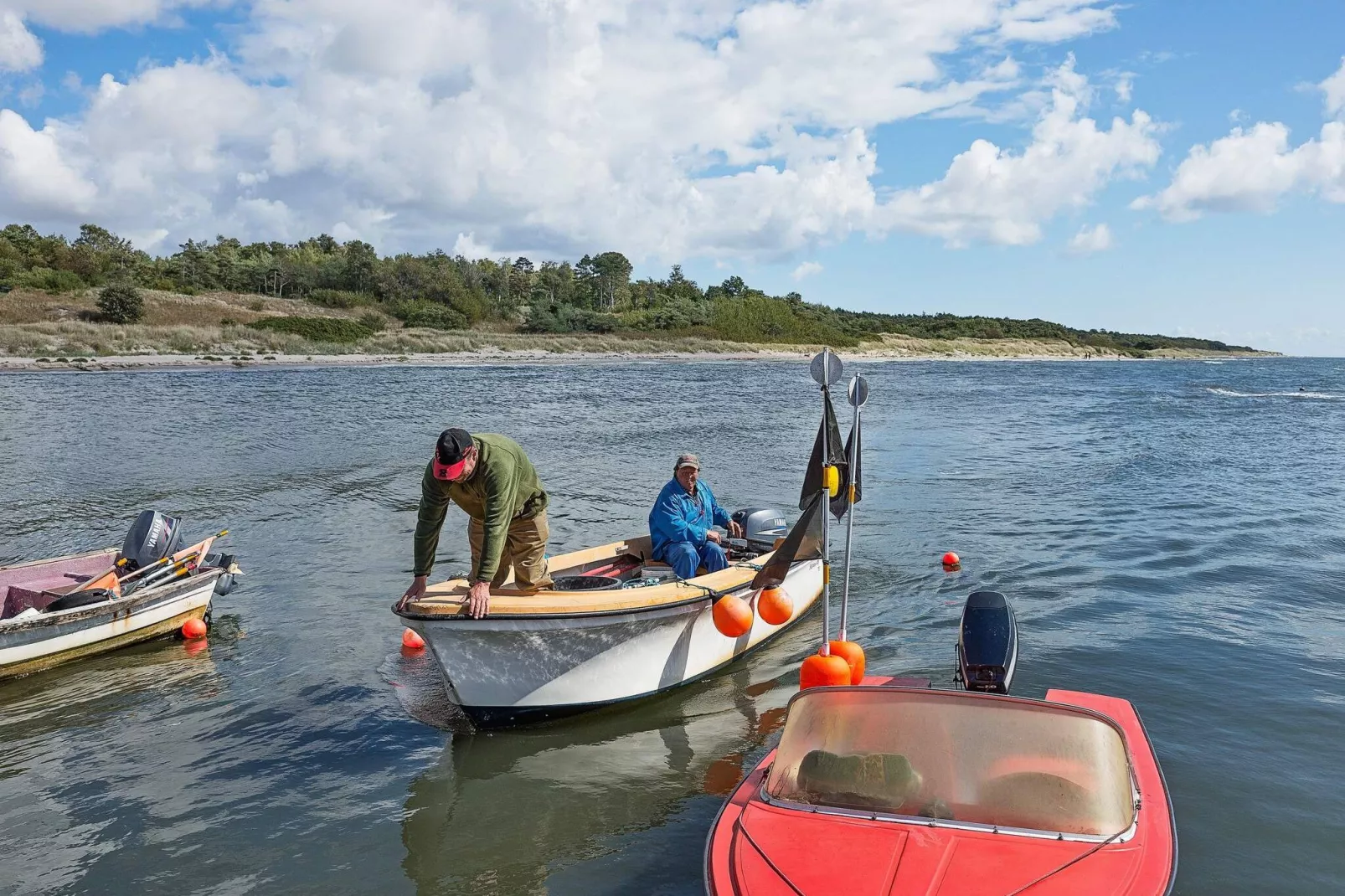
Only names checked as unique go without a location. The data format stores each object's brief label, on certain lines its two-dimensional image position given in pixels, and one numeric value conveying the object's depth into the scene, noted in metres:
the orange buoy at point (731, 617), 7.52
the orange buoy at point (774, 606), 8.06
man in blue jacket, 8.87
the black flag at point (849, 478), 8.49
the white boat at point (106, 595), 8.30
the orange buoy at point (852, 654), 7.07
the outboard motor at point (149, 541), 9.66
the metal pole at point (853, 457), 7.83
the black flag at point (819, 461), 8.34
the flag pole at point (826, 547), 7.46
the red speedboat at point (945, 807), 3.89
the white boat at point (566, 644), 6.69
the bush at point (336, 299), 83.31
